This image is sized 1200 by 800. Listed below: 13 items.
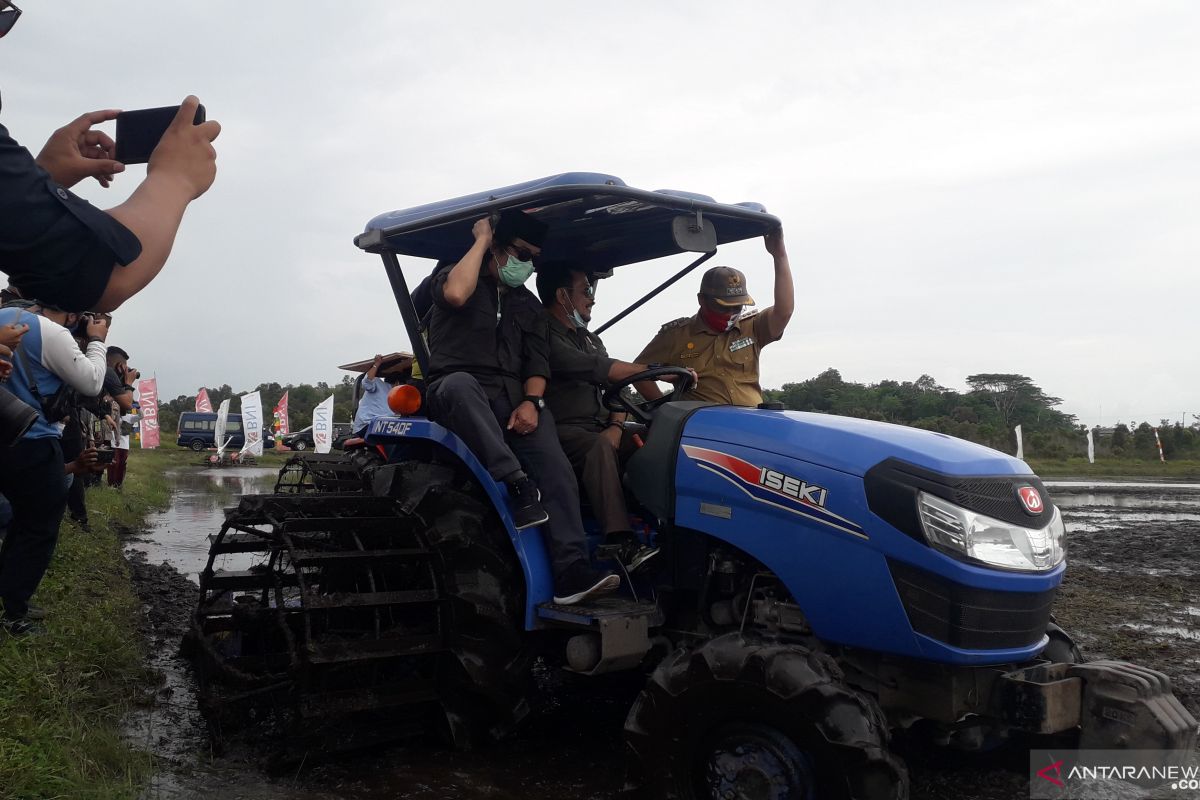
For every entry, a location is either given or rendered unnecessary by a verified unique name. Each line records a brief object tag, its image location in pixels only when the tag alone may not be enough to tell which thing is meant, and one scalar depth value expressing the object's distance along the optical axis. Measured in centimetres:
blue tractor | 287
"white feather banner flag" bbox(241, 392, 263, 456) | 2643
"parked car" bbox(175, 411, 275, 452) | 4050
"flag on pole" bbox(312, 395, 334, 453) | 2341
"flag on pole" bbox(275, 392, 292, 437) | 3020
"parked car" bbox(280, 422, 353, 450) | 3675
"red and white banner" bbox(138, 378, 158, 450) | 2438
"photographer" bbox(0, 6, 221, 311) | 135
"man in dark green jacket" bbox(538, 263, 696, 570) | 376
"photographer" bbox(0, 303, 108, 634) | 430
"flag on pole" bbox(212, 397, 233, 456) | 2848
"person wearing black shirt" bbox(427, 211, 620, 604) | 363
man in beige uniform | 480
